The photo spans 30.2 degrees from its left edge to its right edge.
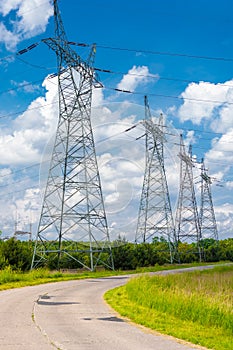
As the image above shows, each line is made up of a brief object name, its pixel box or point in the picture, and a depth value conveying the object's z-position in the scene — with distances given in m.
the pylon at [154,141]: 49.03
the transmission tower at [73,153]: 34.00
